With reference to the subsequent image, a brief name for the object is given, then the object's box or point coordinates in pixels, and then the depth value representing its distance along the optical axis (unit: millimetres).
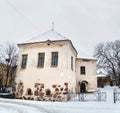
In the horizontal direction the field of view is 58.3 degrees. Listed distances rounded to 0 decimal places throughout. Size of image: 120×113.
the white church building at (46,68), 12755
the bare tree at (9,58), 19915
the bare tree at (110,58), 26386
